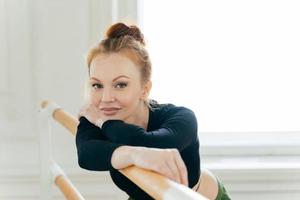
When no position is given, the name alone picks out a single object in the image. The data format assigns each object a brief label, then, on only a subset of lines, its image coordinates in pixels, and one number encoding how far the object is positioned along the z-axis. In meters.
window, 2.90
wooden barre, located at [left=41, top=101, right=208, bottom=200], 1.17
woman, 1.62
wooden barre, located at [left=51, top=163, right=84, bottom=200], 2.08
